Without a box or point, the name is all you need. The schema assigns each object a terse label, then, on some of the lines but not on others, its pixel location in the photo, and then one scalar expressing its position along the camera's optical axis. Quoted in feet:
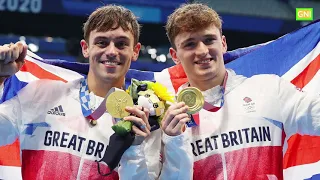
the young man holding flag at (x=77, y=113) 9.59
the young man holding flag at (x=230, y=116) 9.62
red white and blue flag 10.26
